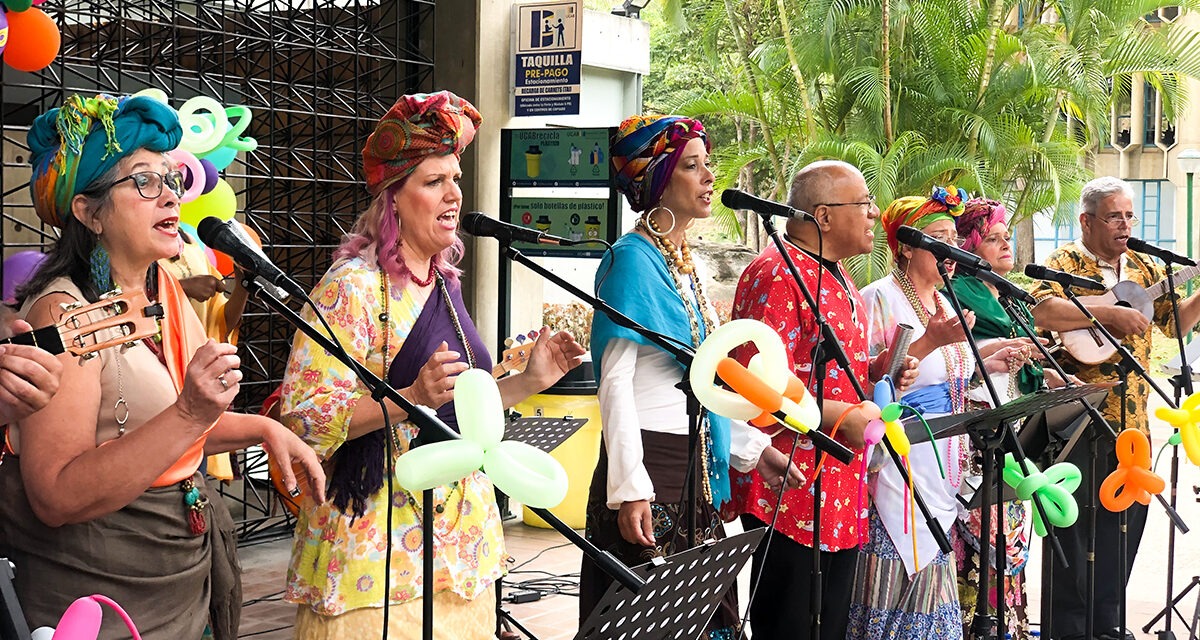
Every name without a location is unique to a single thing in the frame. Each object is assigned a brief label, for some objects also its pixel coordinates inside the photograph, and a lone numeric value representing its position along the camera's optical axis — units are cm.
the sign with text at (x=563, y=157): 752
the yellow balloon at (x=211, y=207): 456
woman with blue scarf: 332
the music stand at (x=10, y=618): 142
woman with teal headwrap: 227
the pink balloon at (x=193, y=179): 402
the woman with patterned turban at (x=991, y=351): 472
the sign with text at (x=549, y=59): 754
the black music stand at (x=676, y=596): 201
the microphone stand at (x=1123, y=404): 392
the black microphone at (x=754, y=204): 332
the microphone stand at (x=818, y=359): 335
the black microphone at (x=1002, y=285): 367
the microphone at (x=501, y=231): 270
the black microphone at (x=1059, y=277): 409
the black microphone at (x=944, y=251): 360
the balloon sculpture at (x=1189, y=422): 391
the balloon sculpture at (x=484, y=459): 187
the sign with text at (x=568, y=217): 755
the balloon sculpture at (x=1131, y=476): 392
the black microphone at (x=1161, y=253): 483
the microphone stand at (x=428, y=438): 200
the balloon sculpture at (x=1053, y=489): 359
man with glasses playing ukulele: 529
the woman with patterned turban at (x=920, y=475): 434
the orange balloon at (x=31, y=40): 396
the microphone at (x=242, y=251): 215
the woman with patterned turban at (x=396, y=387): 282
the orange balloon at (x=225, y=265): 461
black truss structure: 739
